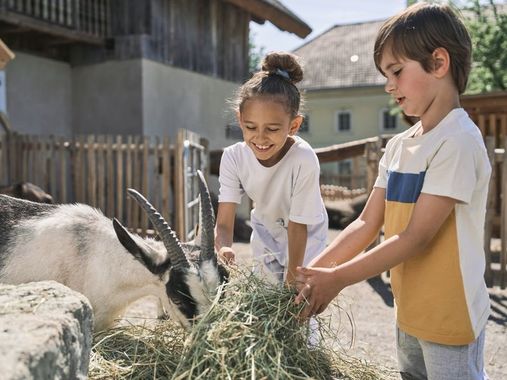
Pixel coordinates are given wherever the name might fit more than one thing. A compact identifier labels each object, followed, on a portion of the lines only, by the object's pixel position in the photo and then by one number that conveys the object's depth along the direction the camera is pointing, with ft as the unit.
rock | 4.12
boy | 6.39
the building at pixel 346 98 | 91.50
